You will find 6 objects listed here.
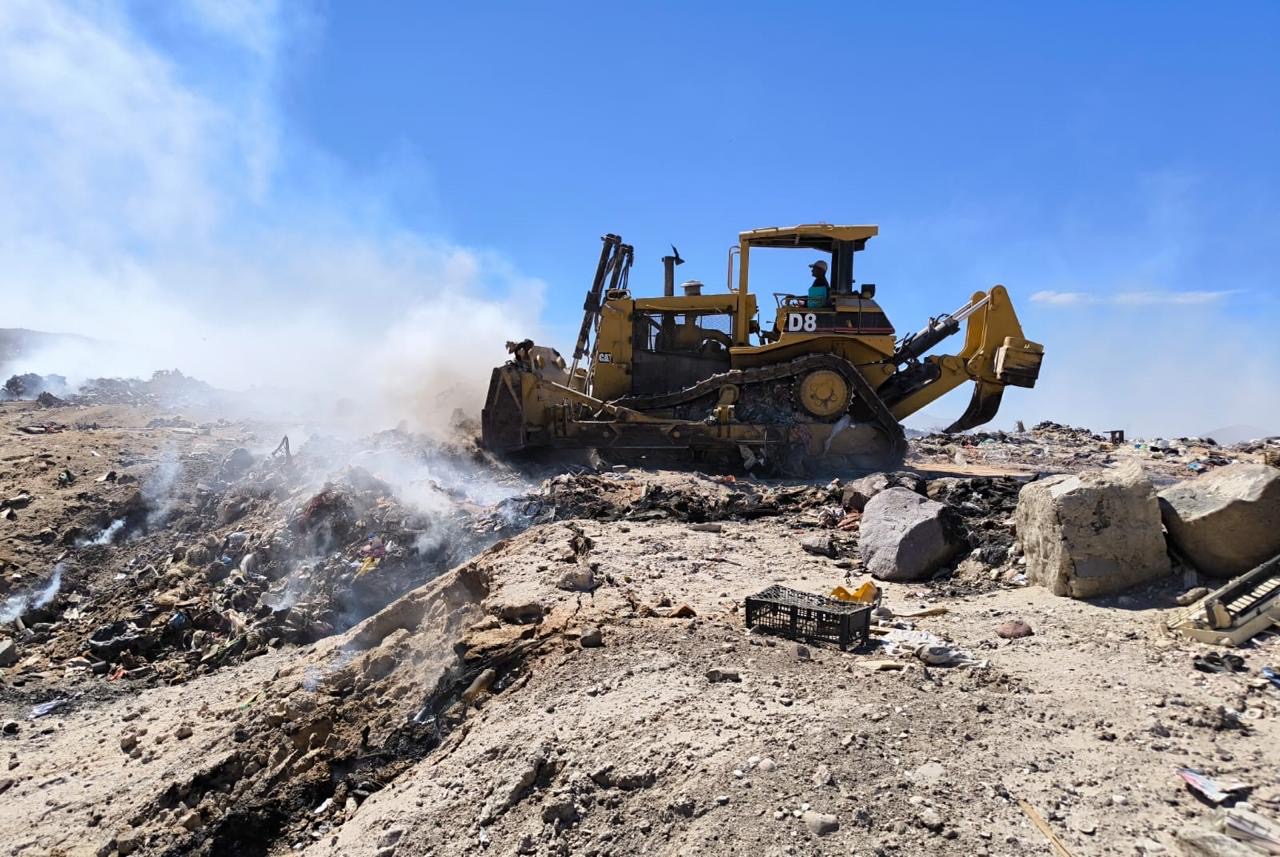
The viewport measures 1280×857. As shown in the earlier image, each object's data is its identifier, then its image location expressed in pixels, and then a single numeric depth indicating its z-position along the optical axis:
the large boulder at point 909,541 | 5.69
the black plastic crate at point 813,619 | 4.10
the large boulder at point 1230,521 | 4.32
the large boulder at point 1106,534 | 4.62
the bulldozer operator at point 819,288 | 11.13
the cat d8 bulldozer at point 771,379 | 11.02
